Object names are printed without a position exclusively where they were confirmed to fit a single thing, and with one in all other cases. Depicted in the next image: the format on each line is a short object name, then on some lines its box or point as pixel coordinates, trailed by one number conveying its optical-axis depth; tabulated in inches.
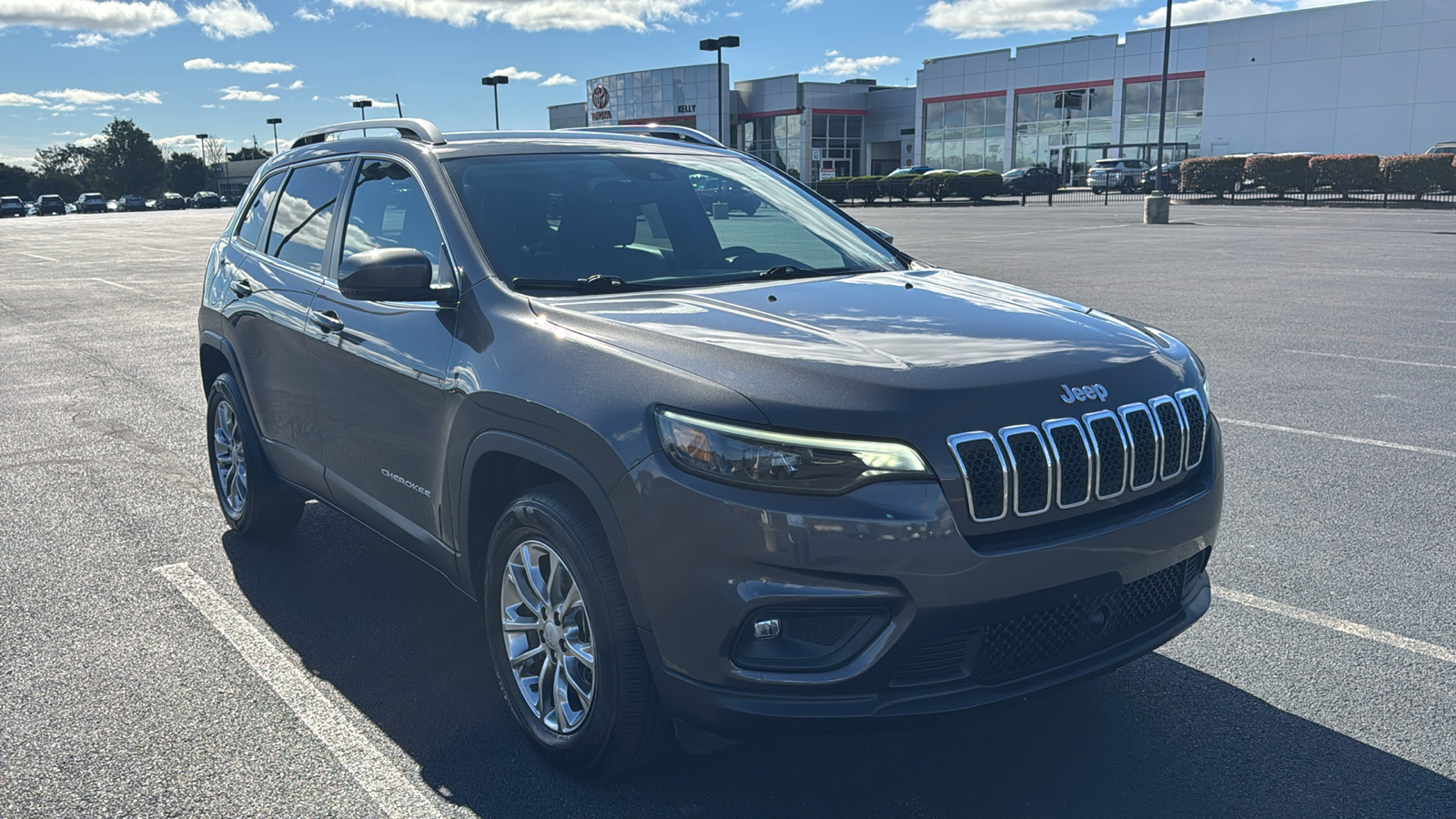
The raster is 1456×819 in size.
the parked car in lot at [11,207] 3533.5
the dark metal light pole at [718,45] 1788.9
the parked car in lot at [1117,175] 2142.0
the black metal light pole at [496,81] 2377.0
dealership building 2217.0
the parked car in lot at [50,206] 3752.5
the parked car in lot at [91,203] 3693.4
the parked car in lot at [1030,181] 2187.5
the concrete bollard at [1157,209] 1208.8
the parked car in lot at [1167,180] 2034.9
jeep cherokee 104.2
